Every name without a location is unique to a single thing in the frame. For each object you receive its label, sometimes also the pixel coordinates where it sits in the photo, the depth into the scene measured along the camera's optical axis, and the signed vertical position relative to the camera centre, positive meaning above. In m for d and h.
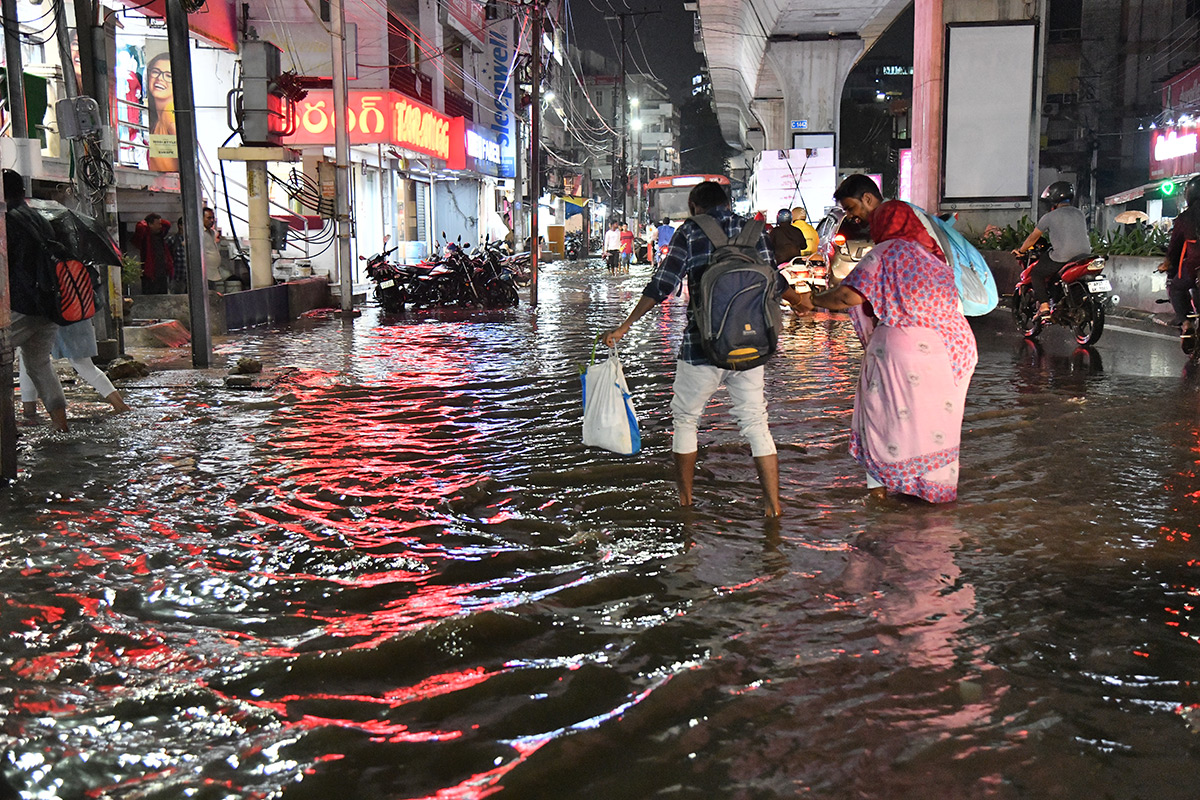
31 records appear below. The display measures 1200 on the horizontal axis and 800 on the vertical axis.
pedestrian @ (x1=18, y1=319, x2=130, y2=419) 8.45 -0.70
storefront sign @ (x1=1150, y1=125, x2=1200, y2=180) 34.84 +3.22
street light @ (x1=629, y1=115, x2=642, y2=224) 76.69 +10.05
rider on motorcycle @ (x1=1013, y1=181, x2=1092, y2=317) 12.23 +0.21
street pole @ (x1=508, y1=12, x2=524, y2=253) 42.95 +2.08
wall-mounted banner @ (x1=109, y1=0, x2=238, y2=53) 18.98 +4.38
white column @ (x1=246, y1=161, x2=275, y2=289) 19.62 +0.71
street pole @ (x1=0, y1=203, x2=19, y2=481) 6.36 -0.70
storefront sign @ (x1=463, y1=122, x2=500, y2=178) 37.28 +3.94
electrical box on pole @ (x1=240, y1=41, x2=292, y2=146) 16.75 +2.61
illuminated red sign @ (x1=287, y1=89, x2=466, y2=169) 25.34 +3.39
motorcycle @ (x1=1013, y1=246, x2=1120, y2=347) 12.24 -0.51
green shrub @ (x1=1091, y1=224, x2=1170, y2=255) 15.72 +0.13
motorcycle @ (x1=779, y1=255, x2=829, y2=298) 18.78 -0.25
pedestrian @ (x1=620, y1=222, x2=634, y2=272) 44.50 +0.48
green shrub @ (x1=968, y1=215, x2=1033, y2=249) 19.22 +0.31
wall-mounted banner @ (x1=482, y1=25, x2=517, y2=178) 47.44 +7.28
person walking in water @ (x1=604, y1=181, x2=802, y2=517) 5.36 -0.52
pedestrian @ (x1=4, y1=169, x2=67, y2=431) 7.58 +0.04
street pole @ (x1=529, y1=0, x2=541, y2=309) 22.84 +2.89
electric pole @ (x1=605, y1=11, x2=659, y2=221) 63.18 +7.82
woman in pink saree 5.51 -0.49
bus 45.97 +2.45
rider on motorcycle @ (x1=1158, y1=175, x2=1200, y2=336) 11.30 -0.09
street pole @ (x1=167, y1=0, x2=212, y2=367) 11.80 +1.02
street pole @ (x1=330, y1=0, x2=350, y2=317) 19.70 +1.78
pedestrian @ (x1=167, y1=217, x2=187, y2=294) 18.62 +0.09
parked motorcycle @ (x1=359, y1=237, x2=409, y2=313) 20.89 -0.35
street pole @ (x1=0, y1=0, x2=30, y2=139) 10.85 +1.97
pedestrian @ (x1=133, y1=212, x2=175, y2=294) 17.73 +0.22
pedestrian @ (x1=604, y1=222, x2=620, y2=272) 43.72 +0.45
